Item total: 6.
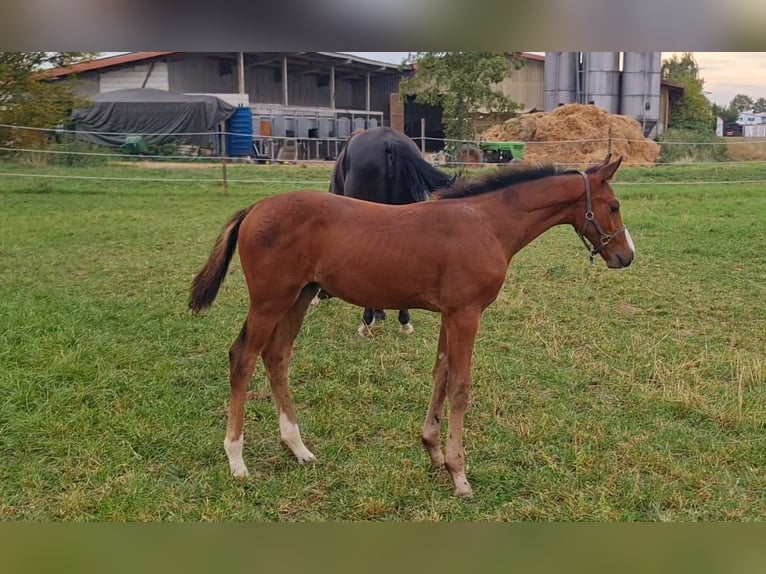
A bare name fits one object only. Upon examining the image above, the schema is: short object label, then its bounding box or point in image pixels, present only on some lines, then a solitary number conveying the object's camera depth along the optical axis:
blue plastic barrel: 18.69
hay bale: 19.47
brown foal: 2.93
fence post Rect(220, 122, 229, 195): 12.68
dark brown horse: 5.23
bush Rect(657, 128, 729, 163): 19.52
